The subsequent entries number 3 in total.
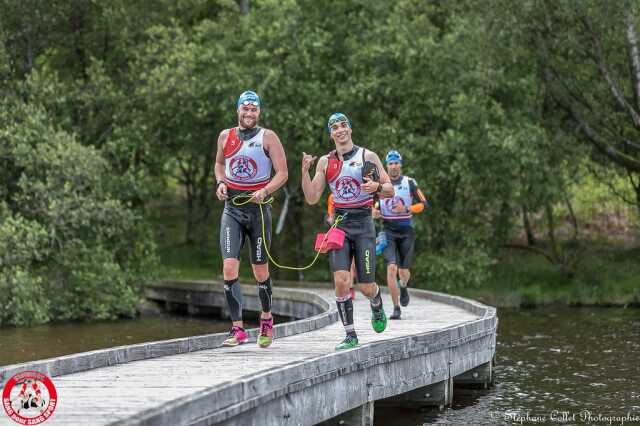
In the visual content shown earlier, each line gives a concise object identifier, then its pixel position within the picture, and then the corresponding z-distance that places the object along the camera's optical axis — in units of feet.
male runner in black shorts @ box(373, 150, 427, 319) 64.95
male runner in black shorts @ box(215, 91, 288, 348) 45.19
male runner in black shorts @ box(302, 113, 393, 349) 44.50
